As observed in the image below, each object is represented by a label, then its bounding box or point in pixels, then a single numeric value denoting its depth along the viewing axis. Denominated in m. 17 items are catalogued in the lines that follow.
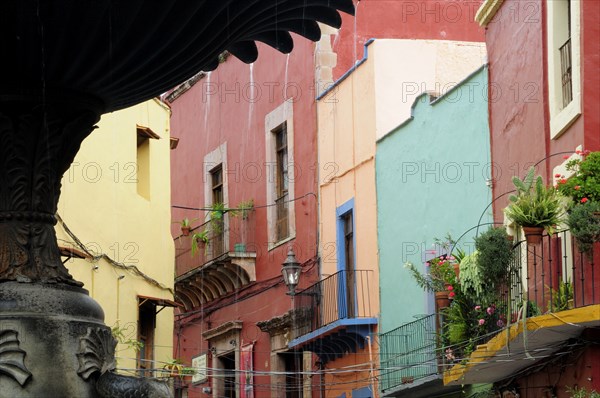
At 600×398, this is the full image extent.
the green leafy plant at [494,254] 16.83
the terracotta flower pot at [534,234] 15.72
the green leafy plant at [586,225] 14.57
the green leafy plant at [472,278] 17.81
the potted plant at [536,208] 15.70
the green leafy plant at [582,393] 15.31
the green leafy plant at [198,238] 32.91
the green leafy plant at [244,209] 31.75
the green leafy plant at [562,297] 16.02
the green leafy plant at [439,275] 19.03
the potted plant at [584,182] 15.17
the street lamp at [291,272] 27.62
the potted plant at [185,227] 33.62
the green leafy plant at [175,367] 23.30
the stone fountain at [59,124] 6.70
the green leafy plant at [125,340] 19.40
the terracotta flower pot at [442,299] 19.23
